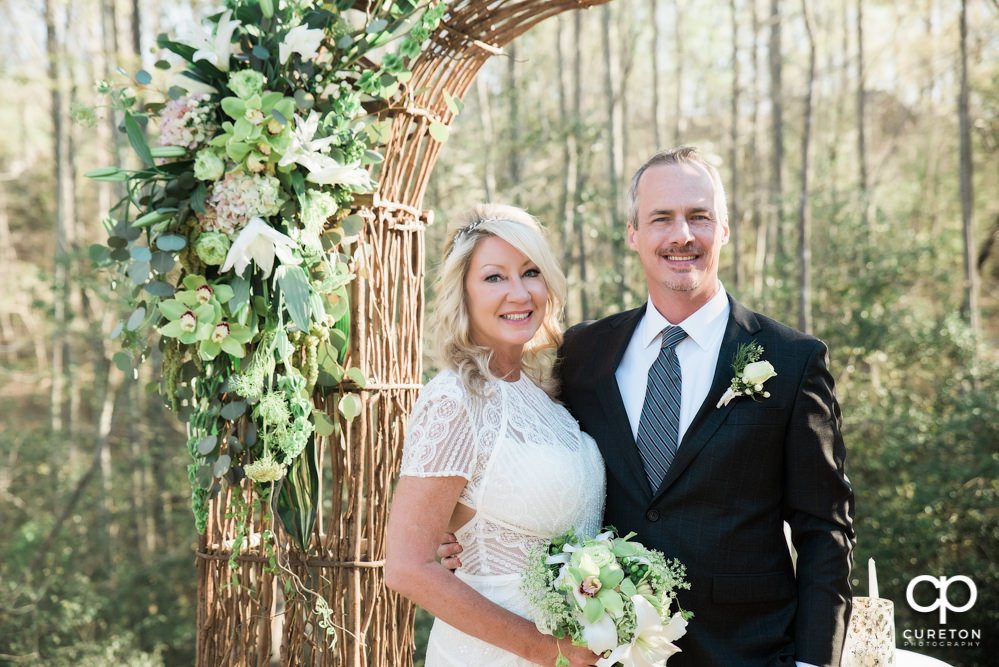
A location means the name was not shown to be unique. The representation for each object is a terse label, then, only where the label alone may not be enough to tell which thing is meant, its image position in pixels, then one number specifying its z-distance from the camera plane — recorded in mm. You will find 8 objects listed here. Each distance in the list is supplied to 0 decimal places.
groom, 2148
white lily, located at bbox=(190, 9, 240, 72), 2104
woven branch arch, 2355
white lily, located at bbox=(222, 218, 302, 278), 2035
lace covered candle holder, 2598
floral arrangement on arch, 2078
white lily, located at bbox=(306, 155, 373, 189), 2123
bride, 2029
